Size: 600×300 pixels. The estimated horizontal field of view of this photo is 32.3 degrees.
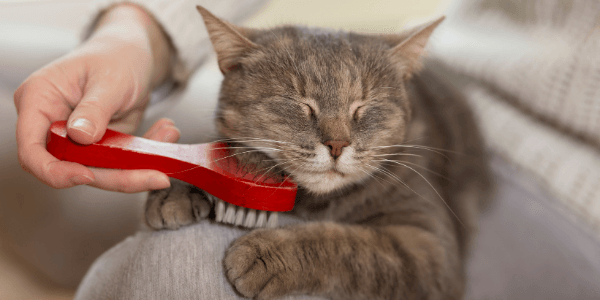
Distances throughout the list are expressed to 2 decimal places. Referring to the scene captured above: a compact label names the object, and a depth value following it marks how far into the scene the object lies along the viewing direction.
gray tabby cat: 0.65
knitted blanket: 0.72
